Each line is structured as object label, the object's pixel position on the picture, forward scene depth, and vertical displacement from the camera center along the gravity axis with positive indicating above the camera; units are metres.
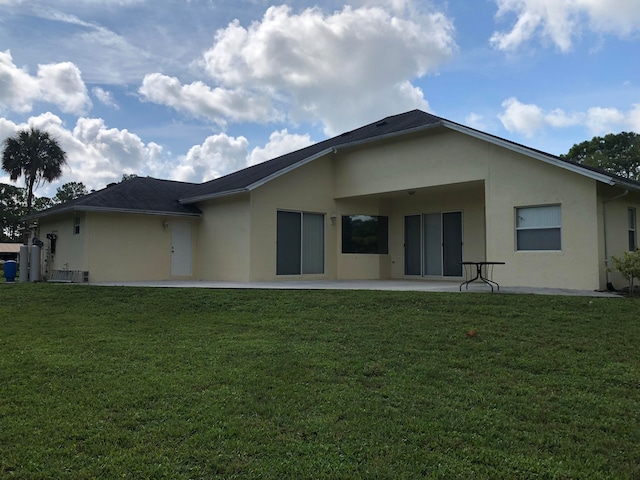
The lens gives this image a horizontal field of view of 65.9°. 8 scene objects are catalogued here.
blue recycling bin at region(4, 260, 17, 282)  16.39 -0.13
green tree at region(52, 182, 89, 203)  54.70 +8.91
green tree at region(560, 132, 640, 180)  33.97 +8.34
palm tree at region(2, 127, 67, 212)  32.28 +7.26
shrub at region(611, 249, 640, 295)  9.91 +0.10
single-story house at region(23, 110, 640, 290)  11.42 +1.47
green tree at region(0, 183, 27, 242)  44.47 +5.70
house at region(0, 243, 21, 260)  44.44 +1.46
